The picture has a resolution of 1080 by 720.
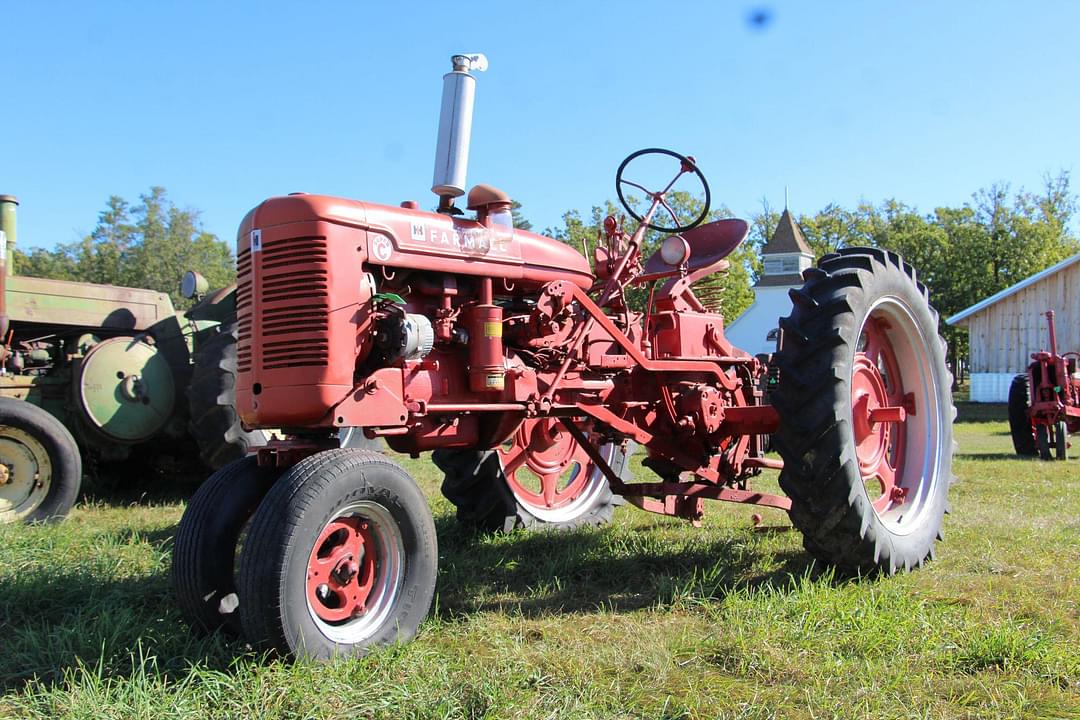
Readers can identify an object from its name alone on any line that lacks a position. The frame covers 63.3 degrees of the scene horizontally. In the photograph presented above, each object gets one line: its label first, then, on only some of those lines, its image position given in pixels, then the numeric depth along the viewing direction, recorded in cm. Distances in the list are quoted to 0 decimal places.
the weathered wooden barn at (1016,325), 2467
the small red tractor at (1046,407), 1091
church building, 3803
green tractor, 651
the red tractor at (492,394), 331
